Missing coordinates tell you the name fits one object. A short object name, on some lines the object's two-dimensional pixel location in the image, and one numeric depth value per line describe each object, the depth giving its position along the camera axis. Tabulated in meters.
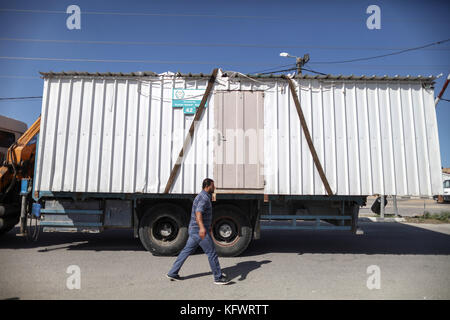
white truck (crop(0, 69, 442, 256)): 5.32
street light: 13.85
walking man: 3.79
